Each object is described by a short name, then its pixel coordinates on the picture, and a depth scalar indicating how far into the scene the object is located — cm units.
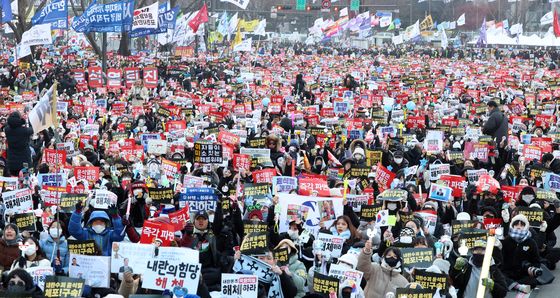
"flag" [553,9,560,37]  5538
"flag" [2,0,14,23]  3591
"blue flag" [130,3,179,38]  3813
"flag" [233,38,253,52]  4622
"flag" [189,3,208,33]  4837
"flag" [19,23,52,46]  3080
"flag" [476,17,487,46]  6399
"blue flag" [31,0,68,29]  3264
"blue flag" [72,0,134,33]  3288
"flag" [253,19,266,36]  6625
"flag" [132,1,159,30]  3534
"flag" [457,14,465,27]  7431
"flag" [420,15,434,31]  7059
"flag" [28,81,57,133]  1358
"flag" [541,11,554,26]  6452
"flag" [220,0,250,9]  4706
